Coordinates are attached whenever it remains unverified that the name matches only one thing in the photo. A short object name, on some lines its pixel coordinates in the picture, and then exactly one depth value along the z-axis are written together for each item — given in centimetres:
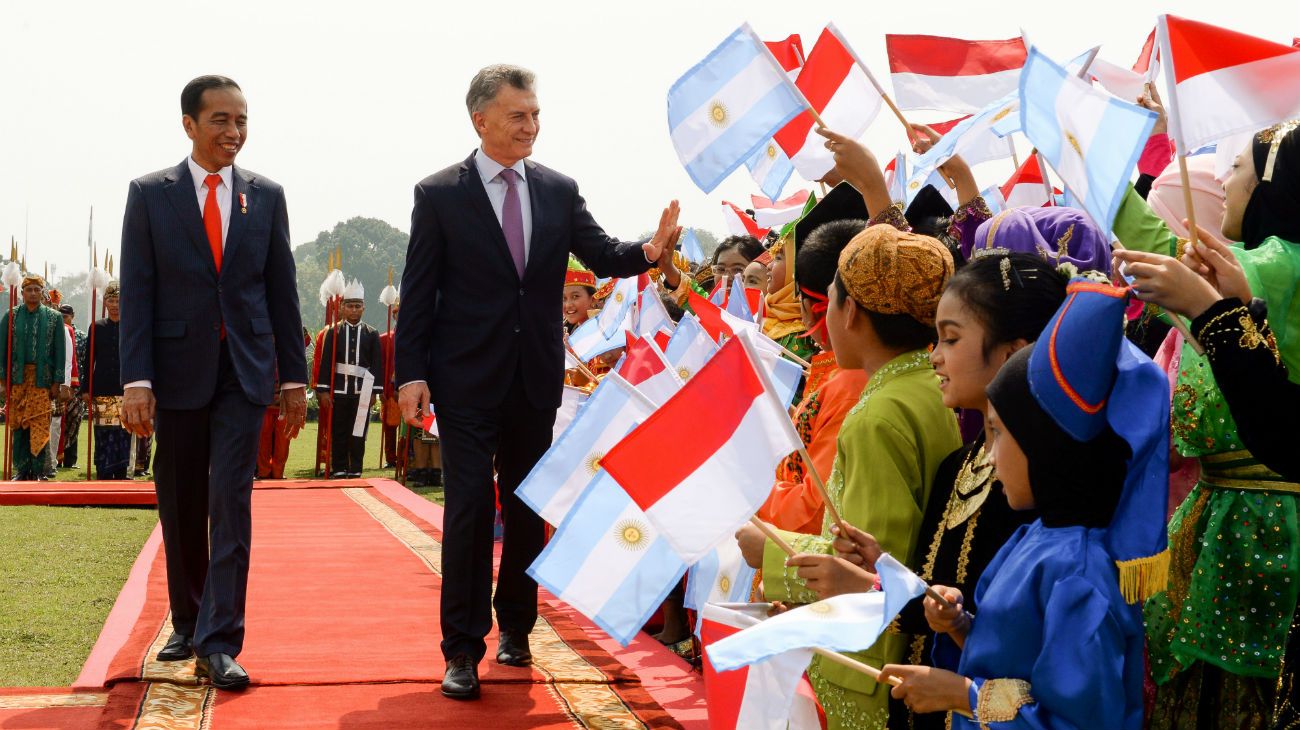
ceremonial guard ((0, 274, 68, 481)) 1370
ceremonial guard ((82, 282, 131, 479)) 1370
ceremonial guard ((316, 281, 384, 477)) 1457
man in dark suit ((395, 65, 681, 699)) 449
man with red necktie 448
